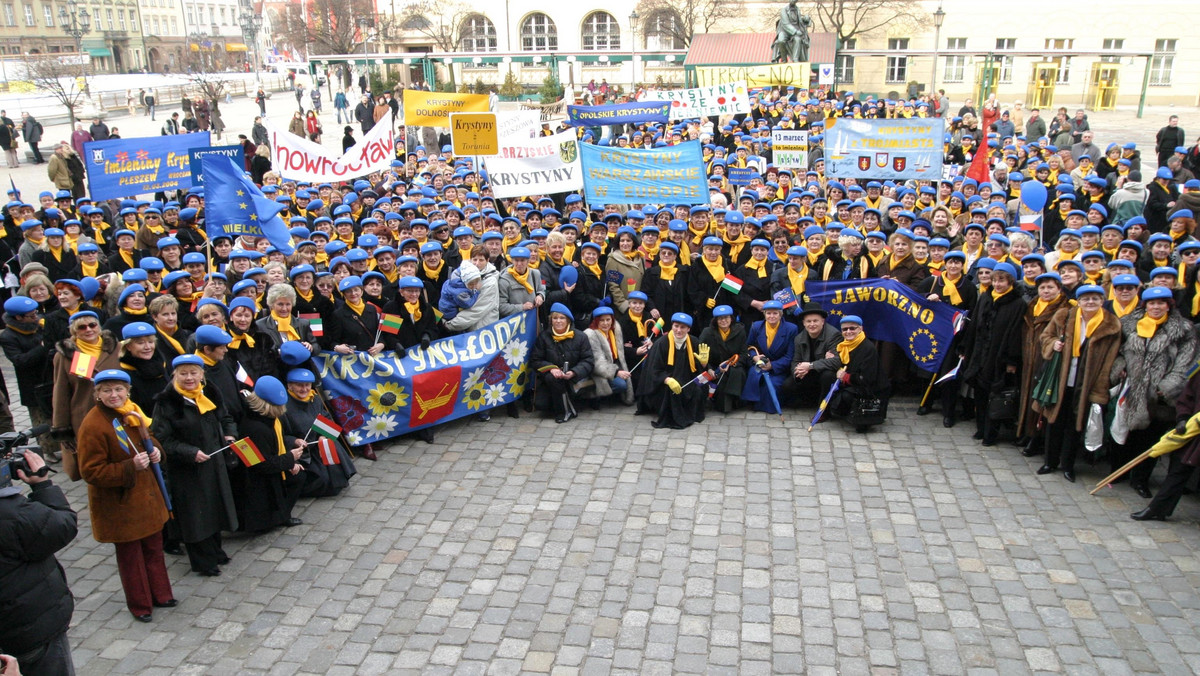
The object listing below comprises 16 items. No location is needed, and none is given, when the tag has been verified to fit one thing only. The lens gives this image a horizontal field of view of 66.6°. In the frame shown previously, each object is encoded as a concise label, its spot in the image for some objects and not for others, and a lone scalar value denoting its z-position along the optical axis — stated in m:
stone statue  36.06
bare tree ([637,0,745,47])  52.50
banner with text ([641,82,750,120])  18.98
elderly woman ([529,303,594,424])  9.59
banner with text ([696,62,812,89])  26.91
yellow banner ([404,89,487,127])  13.90
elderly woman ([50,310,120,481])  7.21
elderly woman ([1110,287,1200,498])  7.47
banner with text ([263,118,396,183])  12.68
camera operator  4.55
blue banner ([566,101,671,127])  16.88
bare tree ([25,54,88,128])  32.03
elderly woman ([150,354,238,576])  6.44
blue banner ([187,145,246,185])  13.30
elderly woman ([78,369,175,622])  5.83
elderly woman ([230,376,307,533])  7.14
